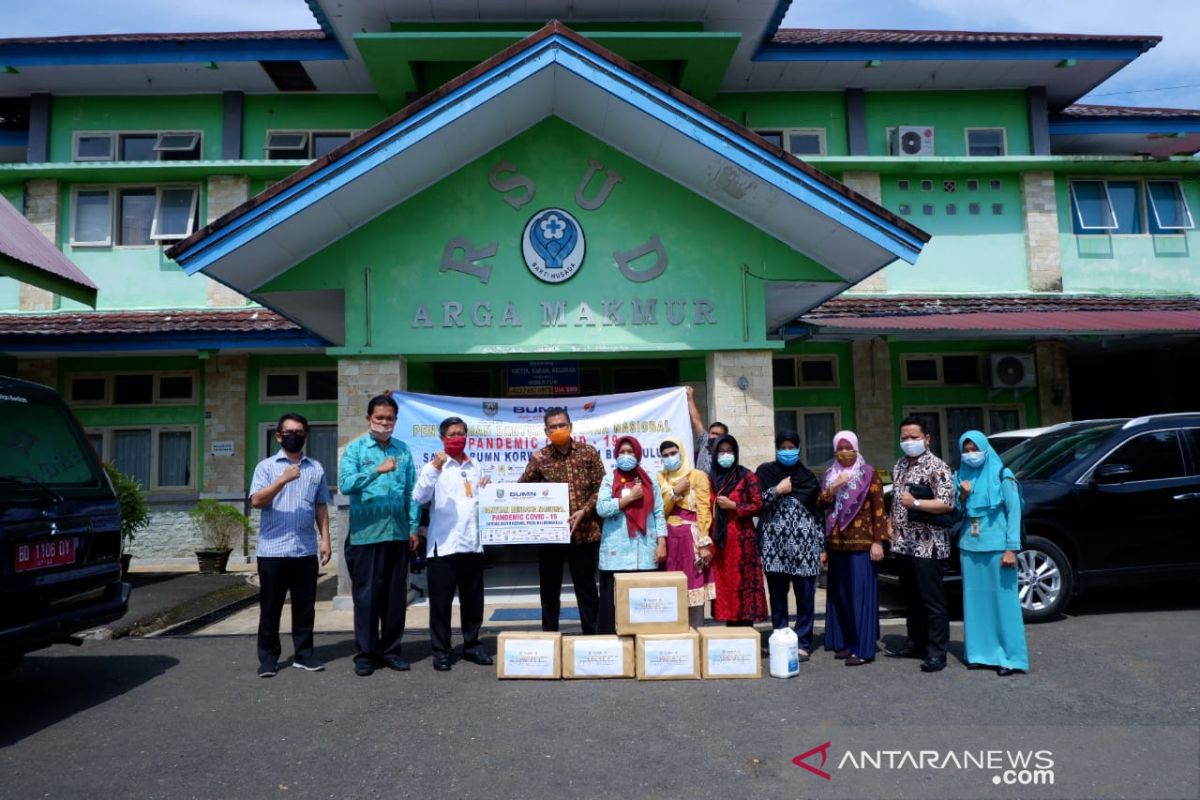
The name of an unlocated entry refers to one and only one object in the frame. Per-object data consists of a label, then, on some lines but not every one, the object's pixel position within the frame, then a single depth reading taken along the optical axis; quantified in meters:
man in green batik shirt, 6.15
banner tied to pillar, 8.70
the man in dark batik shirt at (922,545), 6.03
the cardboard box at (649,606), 5.96
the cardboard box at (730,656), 5.88
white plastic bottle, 5.77
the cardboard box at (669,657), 5.87
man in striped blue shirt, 6.13
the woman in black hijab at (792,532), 6.38
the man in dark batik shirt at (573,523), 6.52
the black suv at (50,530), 4.99
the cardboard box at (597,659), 5.95
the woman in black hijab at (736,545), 6.90
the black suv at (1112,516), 7.60
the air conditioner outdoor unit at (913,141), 15.13
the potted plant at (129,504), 10.76
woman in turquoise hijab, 5.94
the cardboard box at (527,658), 5.91
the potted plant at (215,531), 12.45
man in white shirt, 6.28
